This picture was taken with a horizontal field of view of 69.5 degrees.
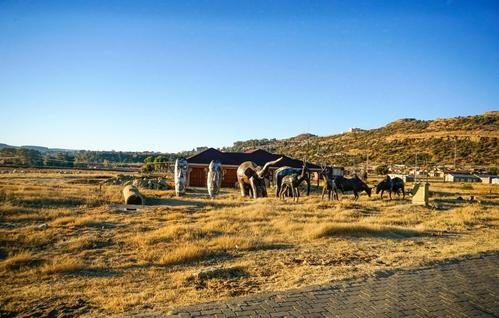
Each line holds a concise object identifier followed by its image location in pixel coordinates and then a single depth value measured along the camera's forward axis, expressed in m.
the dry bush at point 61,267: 7.46
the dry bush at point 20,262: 7.81
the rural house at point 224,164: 35.66
